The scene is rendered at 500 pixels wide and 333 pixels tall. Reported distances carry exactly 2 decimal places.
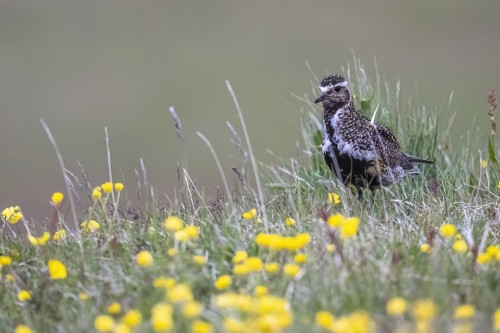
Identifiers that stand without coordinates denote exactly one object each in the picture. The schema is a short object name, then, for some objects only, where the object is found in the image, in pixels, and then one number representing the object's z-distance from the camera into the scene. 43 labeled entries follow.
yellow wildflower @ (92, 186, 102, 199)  12.10
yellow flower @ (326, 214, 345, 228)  10.31
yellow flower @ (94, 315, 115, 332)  8.27
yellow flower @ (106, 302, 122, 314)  9.44
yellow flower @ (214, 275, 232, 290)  9.70
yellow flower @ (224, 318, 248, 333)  8.03
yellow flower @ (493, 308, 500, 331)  8.37
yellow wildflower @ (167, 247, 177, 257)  10.41
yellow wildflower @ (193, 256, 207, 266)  10.21
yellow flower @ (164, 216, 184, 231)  10.16
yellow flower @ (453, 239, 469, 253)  10.34
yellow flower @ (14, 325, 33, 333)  8.77
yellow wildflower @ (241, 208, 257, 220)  11.76
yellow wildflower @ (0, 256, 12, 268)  10.77
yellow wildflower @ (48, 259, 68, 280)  10.41
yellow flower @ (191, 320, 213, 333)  8.15
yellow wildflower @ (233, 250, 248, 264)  10.09
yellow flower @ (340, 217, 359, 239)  9.99
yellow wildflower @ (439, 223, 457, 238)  10.45
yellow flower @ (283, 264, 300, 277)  9.51
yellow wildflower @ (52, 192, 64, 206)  12.11
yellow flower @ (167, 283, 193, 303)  8.44
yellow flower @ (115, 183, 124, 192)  12.32
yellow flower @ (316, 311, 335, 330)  8.10
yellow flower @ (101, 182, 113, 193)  11.93
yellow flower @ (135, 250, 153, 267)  9.84
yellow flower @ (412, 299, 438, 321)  7.79
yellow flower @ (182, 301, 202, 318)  8.17
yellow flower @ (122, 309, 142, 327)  8.42
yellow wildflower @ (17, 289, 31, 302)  10.34
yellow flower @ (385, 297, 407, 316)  8.17
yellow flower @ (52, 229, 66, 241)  12.70
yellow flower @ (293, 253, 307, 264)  9.89
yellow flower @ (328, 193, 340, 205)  12.84
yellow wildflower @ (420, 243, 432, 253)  10.57
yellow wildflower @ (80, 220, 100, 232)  12.82
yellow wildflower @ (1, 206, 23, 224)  12.90
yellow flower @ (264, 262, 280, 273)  9.89
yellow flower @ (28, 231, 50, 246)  10.80
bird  15.80
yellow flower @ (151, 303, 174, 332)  7.85
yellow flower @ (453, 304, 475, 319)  8.23
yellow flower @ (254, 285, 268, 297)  9.37
